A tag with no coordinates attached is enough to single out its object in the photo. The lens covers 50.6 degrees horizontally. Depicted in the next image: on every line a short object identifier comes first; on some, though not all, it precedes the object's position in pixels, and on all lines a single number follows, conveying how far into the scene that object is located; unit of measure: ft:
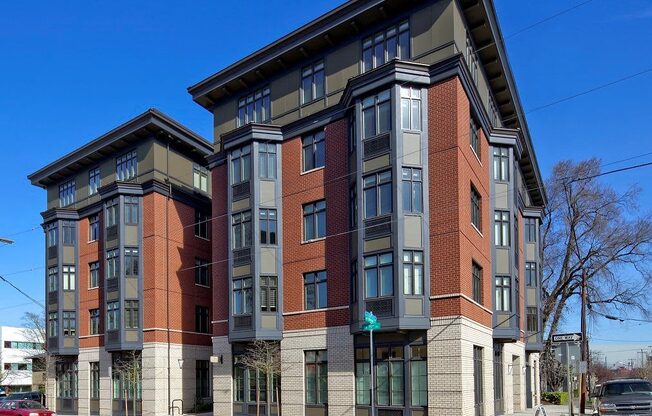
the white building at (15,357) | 335.26
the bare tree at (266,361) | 98.43
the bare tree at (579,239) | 164.86
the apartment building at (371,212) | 83.61
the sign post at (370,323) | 71.97
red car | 100.48
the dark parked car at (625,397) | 71.97
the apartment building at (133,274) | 127.85
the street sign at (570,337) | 80.18
